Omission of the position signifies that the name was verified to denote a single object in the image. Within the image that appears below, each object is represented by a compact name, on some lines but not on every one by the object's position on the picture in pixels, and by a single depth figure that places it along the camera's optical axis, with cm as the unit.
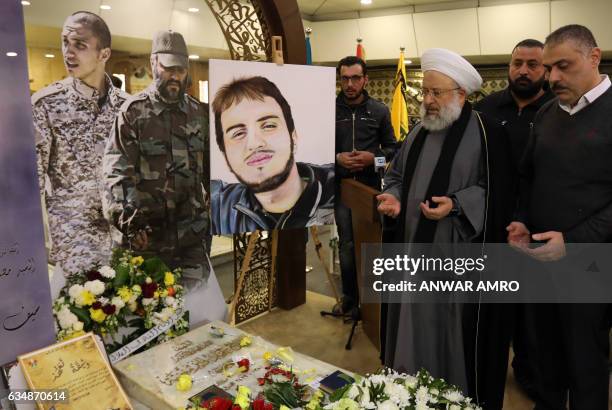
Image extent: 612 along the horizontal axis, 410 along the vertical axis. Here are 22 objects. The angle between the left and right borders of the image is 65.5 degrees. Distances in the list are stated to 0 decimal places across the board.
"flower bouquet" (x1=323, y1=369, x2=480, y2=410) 129
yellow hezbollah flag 531
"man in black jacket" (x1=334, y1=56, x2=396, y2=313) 317
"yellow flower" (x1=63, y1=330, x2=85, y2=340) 185
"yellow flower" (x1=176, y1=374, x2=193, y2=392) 172
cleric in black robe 211
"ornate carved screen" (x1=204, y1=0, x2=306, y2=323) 299
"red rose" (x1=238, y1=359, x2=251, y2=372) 184
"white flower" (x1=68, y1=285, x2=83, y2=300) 203
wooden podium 259
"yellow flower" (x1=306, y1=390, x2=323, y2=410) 141
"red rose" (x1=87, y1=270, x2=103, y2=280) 214
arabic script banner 144
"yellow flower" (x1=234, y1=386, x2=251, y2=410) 140
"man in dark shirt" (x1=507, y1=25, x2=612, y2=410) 193
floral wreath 202
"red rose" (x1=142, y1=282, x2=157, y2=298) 220
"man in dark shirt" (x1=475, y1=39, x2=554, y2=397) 253
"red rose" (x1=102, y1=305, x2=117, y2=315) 204
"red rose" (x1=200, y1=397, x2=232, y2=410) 141
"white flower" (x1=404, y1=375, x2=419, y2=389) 140
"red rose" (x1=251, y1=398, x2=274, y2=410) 138
